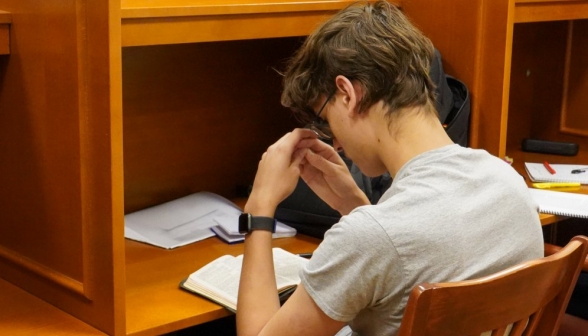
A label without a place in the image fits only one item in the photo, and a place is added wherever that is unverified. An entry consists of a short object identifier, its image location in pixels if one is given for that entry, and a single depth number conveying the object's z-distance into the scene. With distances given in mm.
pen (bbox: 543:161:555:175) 2586
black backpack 2098
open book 1687
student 1342
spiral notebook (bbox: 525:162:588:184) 2520
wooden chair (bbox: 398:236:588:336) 1220
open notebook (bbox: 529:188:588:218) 2197
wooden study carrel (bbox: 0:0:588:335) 1514
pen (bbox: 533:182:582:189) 2455
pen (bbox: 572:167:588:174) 2594
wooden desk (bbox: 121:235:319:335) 1599
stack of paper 2082
